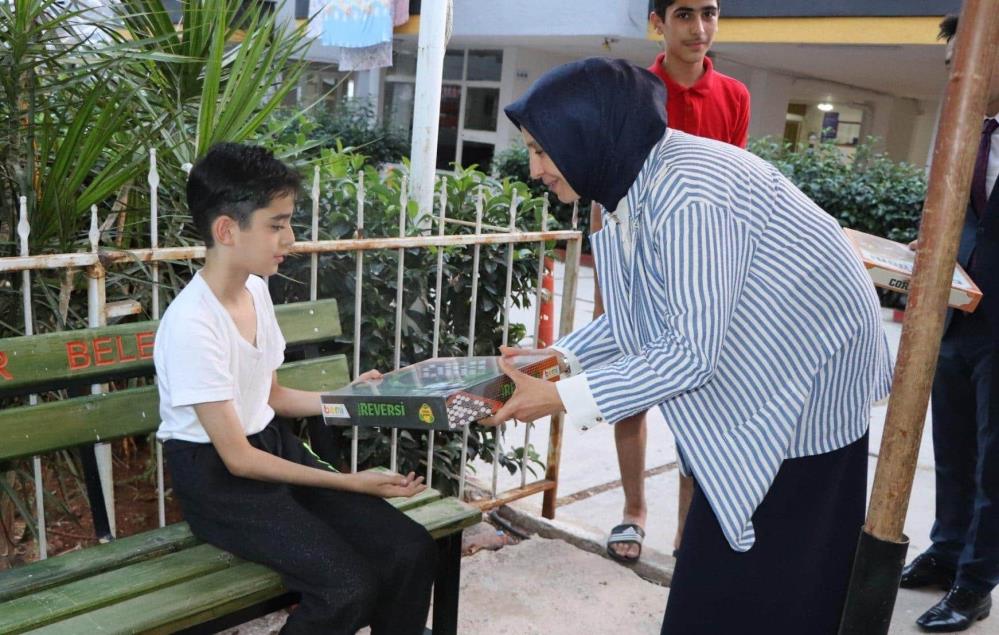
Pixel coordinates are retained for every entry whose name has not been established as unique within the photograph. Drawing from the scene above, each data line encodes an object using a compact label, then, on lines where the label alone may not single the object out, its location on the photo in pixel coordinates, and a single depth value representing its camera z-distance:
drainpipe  3.80
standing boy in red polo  3.08
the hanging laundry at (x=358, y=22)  11.33
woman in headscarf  1.67
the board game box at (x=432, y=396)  1.86
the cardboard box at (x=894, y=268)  2.32
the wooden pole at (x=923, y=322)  1.45
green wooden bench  1.90
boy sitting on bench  2.08
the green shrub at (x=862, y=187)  9.47
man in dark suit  2.88
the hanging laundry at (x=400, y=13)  13.49
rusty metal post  3.52
